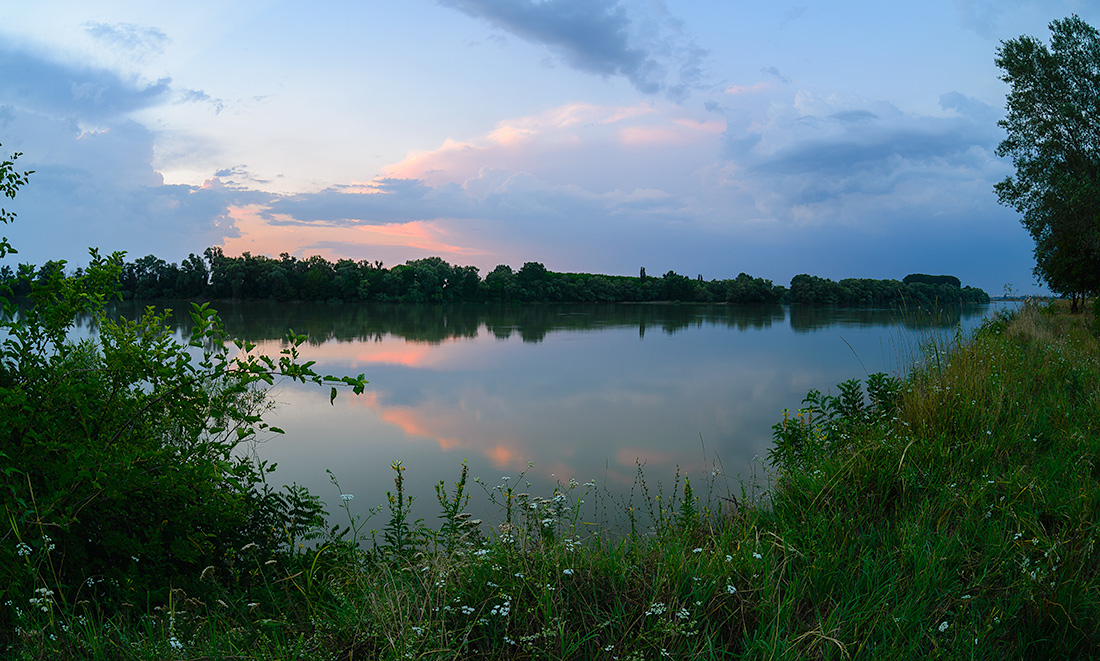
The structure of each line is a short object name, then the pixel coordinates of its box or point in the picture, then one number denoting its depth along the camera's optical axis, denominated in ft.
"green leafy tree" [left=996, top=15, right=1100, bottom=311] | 62.44
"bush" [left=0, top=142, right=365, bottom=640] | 9.13
